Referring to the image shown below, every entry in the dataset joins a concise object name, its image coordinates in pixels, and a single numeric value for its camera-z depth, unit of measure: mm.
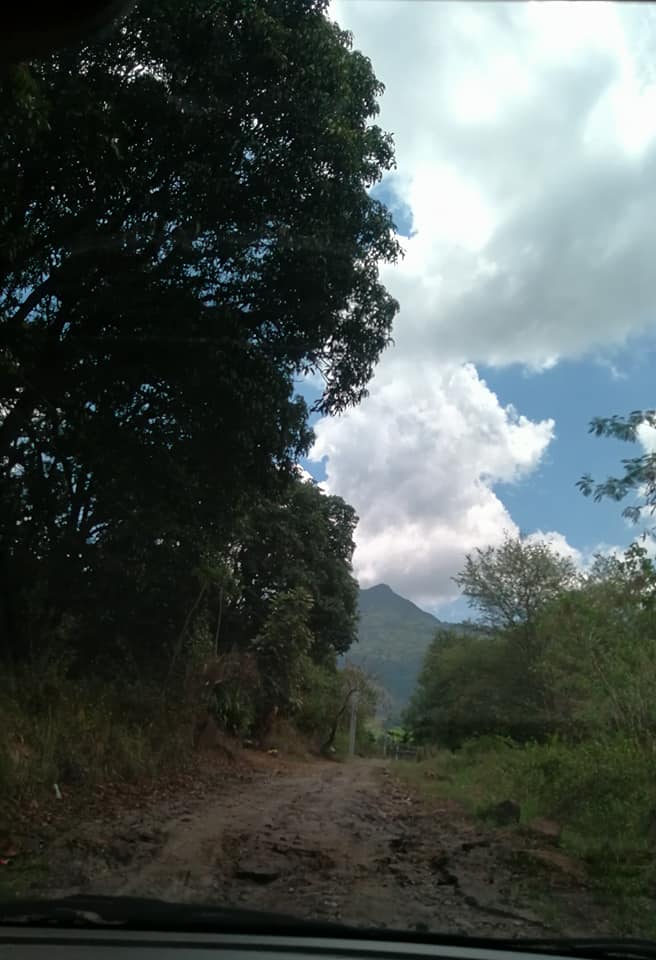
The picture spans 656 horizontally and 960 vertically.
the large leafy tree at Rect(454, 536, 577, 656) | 13203
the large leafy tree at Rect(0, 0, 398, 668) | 7457
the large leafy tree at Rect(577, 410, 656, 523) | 6996
